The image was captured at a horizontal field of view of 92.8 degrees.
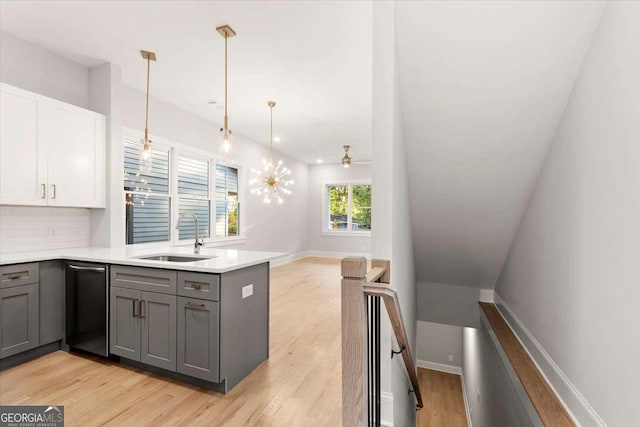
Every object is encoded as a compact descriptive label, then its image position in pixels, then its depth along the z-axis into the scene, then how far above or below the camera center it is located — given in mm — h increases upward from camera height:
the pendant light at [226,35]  2814 +1715
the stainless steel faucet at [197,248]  3012 -338
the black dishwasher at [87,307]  2697 -852
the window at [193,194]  5113 +356
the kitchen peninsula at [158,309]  2266 -790
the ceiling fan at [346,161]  6653 +1171
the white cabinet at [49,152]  2781 +628
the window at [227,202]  5988 +259
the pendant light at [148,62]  3035 +1730
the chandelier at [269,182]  5723 +636
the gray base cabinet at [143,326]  2395 -924
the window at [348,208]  9156 +201
